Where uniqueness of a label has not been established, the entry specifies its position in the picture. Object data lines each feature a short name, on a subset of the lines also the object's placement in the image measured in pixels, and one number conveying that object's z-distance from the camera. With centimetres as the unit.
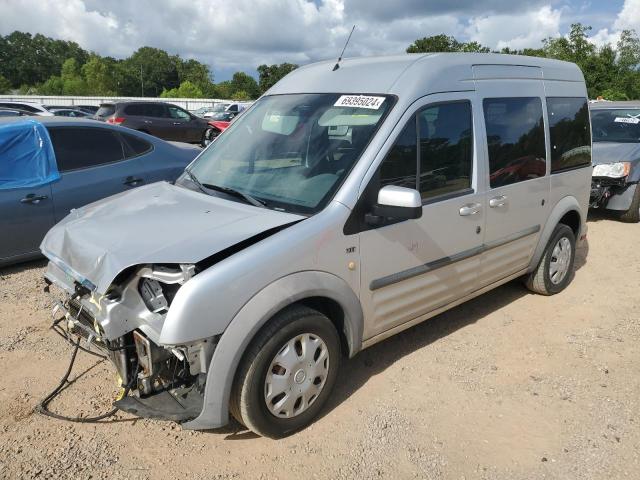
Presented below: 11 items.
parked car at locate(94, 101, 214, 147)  1805
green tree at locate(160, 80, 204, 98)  6412
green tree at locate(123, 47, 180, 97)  9606
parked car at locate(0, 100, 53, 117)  1788
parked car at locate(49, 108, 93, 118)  2111
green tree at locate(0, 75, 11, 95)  6434
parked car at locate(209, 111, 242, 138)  2088
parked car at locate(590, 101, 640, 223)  802
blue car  522
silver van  262
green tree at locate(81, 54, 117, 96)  6610
